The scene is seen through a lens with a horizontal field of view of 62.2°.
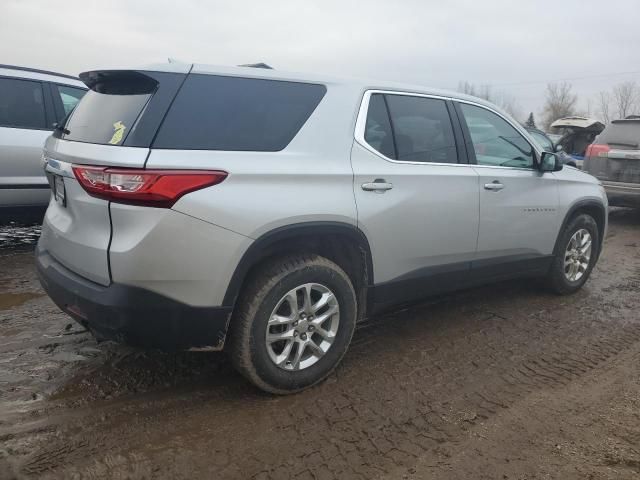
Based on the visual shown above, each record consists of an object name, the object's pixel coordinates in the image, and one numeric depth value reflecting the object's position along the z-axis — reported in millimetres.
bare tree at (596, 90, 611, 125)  56719
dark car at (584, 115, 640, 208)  8141
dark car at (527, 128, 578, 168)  11023
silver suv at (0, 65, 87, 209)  5262
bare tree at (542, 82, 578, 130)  60500
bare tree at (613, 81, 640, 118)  54397
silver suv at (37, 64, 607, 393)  2480
